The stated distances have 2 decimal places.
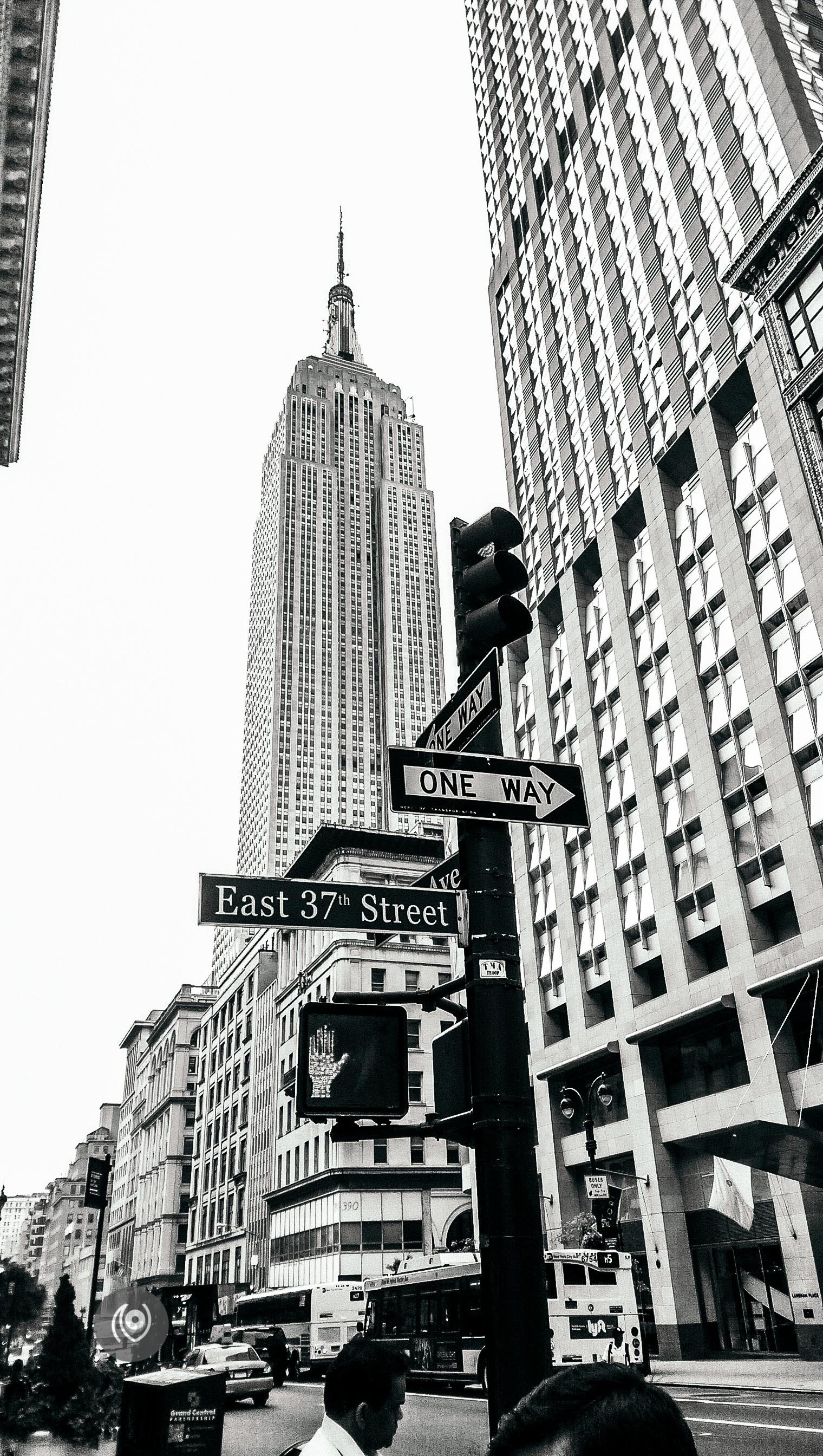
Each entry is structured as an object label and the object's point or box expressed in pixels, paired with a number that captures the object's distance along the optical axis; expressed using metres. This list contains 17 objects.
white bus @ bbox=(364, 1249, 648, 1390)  23.44
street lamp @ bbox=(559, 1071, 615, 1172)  28.03
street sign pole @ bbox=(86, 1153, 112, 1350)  29.77
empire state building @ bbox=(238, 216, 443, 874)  153.50
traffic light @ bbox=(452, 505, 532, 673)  5.34
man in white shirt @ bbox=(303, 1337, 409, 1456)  4.38
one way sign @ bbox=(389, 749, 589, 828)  5.11
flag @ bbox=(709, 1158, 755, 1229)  33.00
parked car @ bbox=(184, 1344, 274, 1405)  26.47
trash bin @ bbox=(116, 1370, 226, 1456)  8.66
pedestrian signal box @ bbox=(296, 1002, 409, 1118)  4.98
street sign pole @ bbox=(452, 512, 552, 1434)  4.11
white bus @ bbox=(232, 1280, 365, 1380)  38.12
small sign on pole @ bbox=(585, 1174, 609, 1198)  27.84
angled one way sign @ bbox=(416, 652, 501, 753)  5.34
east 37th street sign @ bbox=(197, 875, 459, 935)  6.03
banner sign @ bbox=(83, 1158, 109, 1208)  29.16
